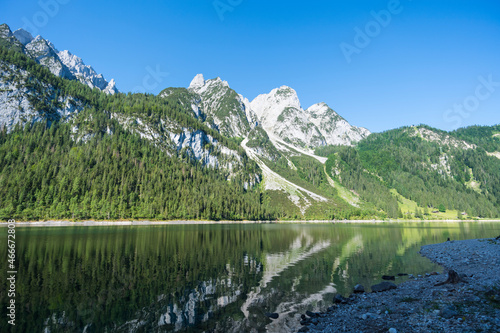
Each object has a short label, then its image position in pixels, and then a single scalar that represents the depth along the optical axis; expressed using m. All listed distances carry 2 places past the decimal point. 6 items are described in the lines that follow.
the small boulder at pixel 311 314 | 19.61
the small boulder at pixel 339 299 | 22.69
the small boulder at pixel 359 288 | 25.92
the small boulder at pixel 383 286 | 25.75
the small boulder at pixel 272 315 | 19.80
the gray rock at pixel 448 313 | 15.88
